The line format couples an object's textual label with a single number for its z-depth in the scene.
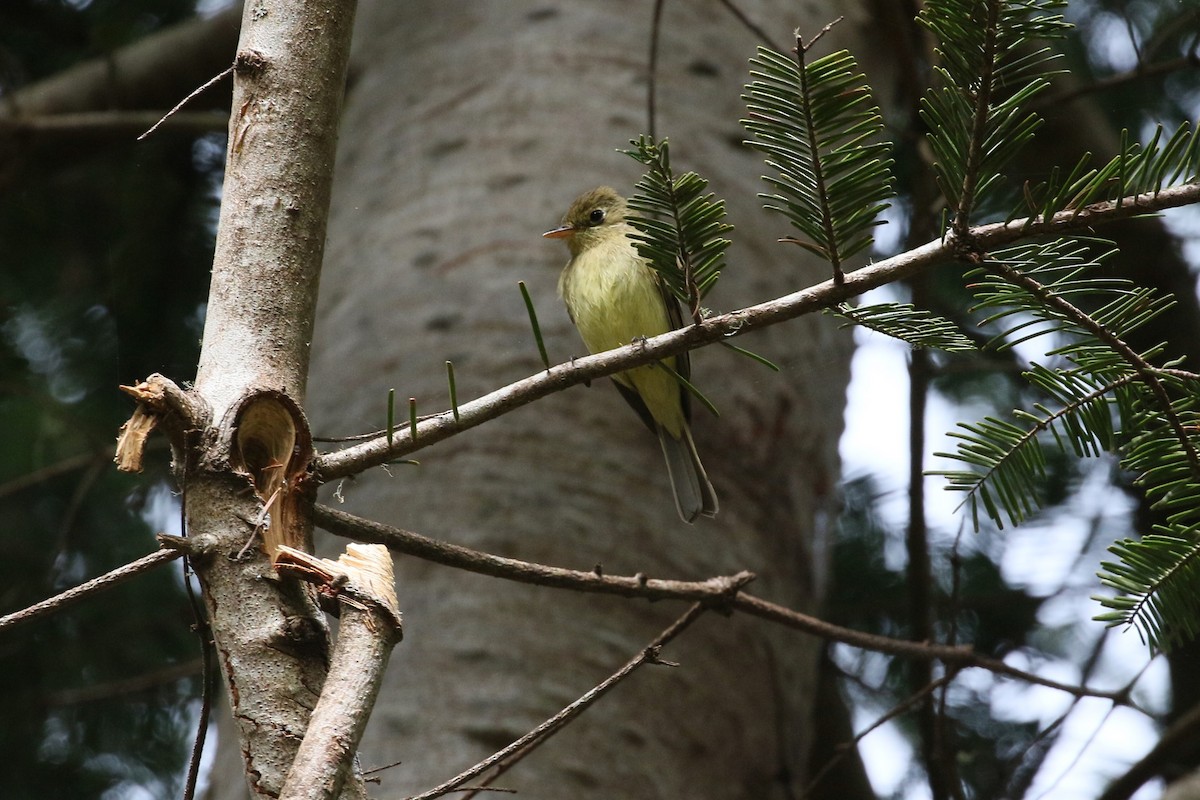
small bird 6.32
